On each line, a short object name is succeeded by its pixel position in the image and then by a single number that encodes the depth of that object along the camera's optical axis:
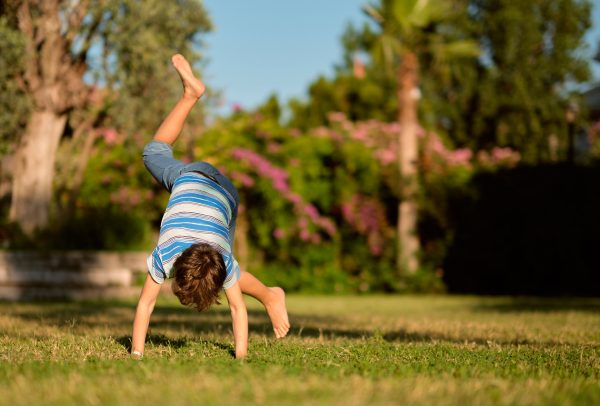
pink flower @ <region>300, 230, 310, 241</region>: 18.94
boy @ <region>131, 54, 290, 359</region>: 5.01
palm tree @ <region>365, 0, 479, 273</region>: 19.25
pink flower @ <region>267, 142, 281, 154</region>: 19.41
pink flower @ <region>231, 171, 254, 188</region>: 18.52
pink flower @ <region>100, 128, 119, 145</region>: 16.71
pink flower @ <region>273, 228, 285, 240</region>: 18.86
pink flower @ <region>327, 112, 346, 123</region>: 22.11
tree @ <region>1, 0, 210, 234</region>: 14.40
